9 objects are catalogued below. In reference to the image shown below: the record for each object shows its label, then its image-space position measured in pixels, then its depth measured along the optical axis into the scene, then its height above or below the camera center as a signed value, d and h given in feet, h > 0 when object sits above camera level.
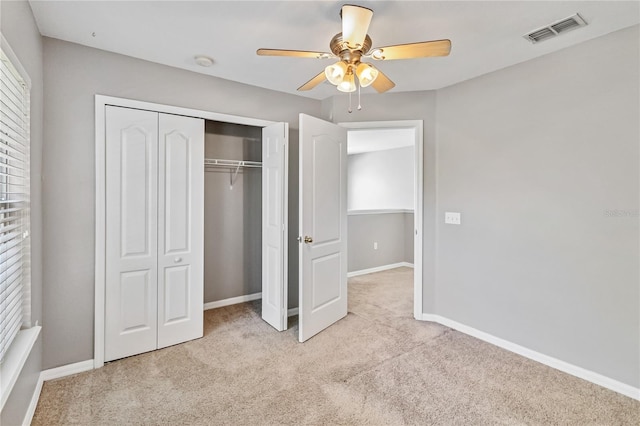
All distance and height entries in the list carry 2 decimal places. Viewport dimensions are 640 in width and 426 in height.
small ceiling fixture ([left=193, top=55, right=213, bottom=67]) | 8.50 +4.04
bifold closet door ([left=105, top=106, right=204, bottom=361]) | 8.22 -0.53
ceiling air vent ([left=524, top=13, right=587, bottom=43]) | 6.70 +3.95
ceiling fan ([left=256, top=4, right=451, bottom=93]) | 5.41 +2.85
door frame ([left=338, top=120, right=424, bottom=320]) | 11.04 +0.95
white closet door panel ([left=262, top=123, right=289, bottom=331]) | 10.22 -0.41
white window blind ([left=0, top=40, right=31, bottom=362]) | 5.05 +0.20
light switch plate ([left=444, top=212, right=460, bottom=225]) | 10.41 -0.24
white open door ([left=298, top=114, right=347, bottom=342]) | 9.44 -0.46
